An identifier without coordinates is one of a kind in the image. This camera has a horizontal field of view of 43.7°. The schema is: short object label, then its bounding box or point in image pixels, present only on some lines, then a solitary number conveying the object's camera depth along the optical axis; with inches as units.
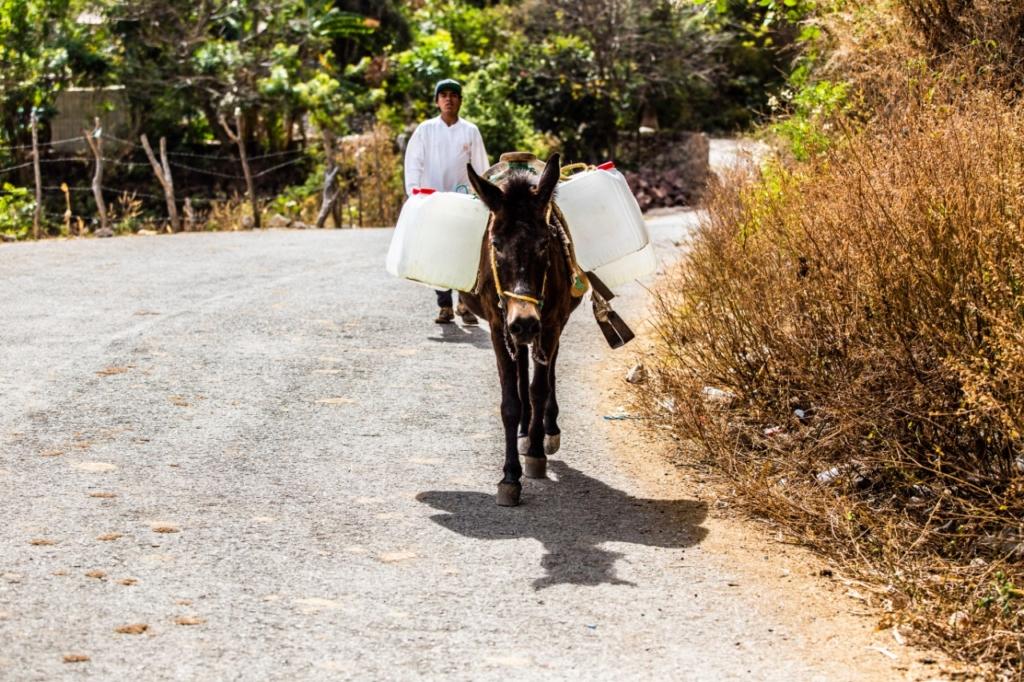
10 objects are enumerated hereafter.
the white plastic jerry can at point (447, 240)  297.3
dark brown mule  265.0
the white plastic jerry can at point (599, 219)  304.8
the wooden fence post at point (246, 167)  918.4
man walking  438.9
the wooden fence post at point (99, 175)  842.8
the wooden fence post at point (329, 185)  946.1
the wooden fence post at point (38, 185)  784.0
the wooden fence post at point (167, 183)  856.9
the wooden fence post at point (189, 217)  870.4
